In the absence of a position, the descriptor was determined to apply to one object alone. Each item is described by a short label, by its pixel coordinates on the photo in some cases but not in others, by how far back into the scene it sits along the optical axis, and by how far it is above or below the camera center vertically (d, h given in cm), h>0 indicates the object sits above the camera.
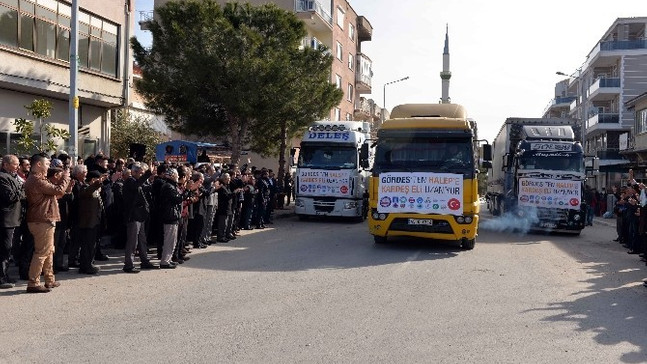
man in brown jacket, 877 -56
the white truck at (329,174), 2161 +30
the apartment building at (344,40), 4109 +1078
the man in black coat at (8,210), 875 -46
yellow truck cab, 1391 +7
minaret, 9375 +1775
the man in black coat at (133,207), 1073 -47
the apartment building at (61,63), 1841 +373
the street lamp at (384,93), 5525 +813
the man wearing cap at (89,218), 1034 -65
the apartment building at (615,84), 5028 +844
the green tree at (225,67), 2200 +409
